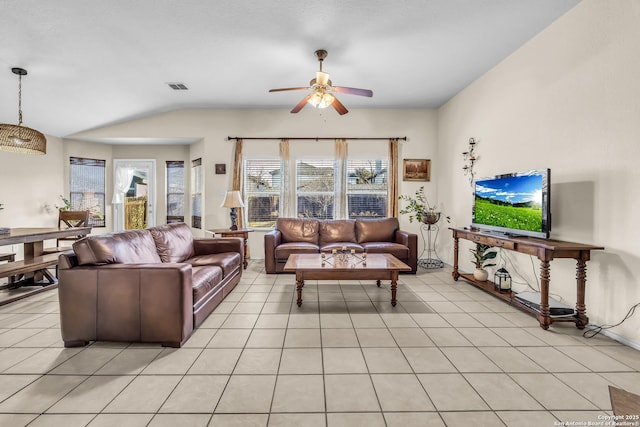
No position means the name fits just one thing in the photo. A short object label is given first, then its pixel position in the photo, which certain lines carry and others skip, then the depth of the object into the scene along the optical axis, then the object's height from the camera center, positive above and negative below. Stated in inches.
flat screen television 111.9 +2.5
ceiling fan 131.0 +53.1
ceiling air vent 181.6 +73.4
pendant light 129.3 +29.1
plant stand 224.2 -24.3
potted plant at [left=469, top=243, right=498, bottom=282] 146.9 -25.2
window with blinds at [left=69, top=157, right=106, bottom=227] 241.8 +15.8
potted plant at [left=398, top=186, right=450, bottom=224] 218.3 +1.9
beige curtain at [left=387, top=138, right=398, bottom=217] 225.9 +21.3
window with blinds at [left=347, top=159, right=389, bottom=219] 231.6 +22.4
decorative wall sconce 180.7 +30.2
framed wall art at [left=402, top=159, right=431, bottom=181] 229.3 +29.4
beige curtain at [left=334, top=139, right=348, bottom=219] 227.1 +25.0
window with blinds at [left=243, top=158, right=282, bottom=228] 232.4 +12.7
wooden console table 100.8 -17.1
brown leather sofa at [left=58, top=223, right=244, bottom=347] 91.5 -27.9
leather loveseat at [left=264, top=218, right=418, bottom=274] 181.8 -19.9
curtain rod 226.7 +52.1
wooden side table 195.8 -16.6
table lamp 202.2 +4.2
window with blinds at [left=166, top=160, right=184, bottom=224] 263.7 +14.6
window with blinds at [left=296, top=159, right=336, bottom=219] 231.8 +15.2
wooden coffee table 125.6 -26.5
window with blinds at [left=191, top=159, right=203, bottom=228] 246.1 +11.7
